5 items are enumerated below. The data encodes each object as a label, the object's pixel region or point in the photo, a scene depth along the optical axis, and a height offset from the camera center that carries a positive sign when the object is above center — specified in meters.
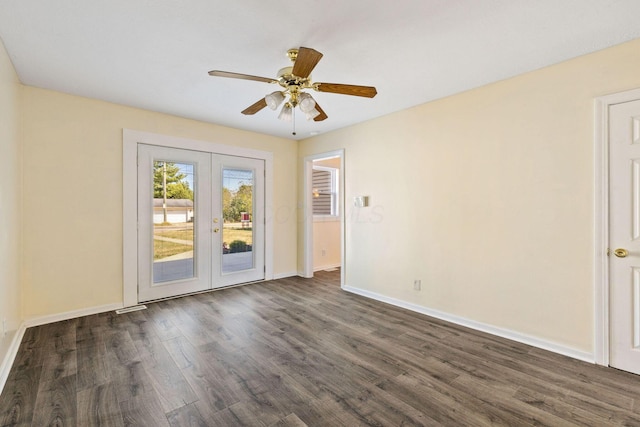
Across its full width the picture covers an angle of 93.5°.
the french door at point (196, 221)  3.99 -0.12
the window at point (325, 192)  6.67 +0.48
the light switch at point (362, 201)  4.34 +0.18
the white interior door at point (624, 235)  2.32 -0.17
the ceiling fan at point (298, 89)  2.34 +0.99
